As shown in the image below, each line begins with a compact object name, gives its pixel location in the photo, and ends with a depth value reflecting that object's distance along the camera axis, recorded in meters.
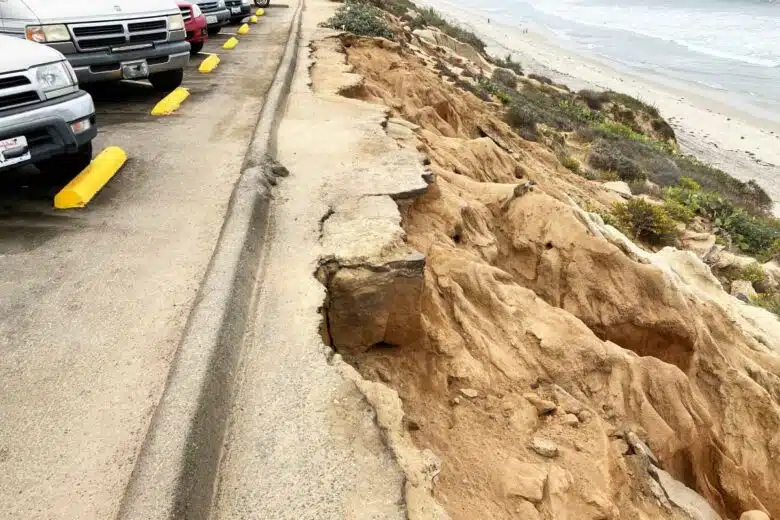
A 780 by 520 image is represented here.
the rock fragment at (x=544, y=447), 3.79
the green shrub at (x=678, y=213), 12.81
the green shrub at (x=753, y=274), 10.50
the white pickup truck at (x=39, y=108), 4.69
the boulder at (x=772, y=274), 10.76
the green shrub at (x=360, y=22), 16.14
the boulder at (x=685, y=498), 4.15
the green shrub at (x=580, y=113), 21.81
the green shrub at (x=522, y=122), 16.22
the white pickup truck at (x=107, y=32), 7.06
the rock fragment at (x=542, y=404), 4.17
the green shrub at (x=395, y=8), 27.28
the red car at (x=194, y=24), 11.91
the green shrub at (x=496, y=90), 18.77
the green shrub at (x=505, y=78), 24.19
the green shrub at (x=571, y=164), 15.23
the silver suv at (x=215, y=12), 14.70
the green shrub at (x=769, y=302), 9.08
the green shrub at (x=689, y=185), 16.25
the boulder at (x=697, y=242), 11.70
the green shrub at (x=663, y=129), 24.39
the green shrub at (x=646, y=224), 10.96
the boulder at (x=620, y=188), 13.77
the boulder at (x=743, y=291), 9.64
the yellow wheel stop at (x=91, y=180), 5.35
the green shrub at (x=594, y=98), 25.30
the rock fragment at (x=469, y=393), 4.05
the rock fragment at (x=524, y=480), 3.42
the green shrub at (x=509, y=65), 28.86
